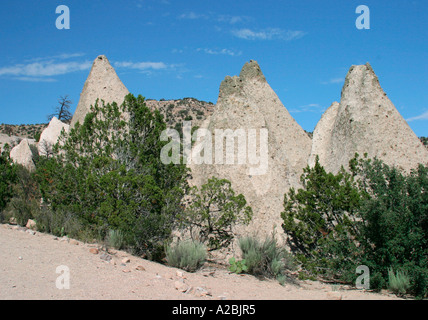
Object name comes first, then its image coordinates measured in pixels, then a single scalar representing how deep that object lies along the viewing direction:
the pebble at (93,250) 7.25
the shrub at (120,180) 8.22
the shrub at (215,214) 8.62
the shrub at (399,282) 7.06
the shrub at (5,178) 11.06
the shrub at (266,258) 7.85
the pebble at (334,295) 6.27
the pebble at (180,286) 5.88
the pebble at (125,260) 7.01
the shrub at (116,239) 7.99
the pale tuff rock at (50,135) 17.73
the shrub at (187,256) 7.52
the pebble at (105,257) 6.97
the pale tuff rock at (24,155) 20.62
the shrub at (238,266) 7.85
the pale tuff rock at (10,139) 38.45
